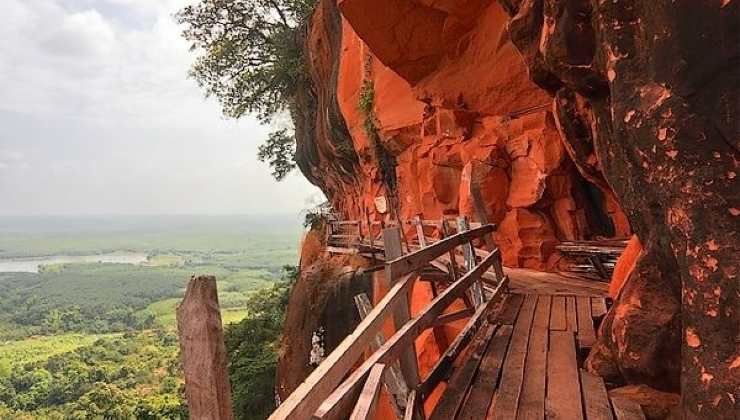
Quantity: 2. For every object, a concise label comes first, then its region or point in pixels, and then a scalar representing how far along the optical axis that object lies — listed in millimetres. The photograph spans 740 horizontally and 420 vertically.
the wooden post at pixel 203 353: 1212
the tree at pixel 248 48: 20078
